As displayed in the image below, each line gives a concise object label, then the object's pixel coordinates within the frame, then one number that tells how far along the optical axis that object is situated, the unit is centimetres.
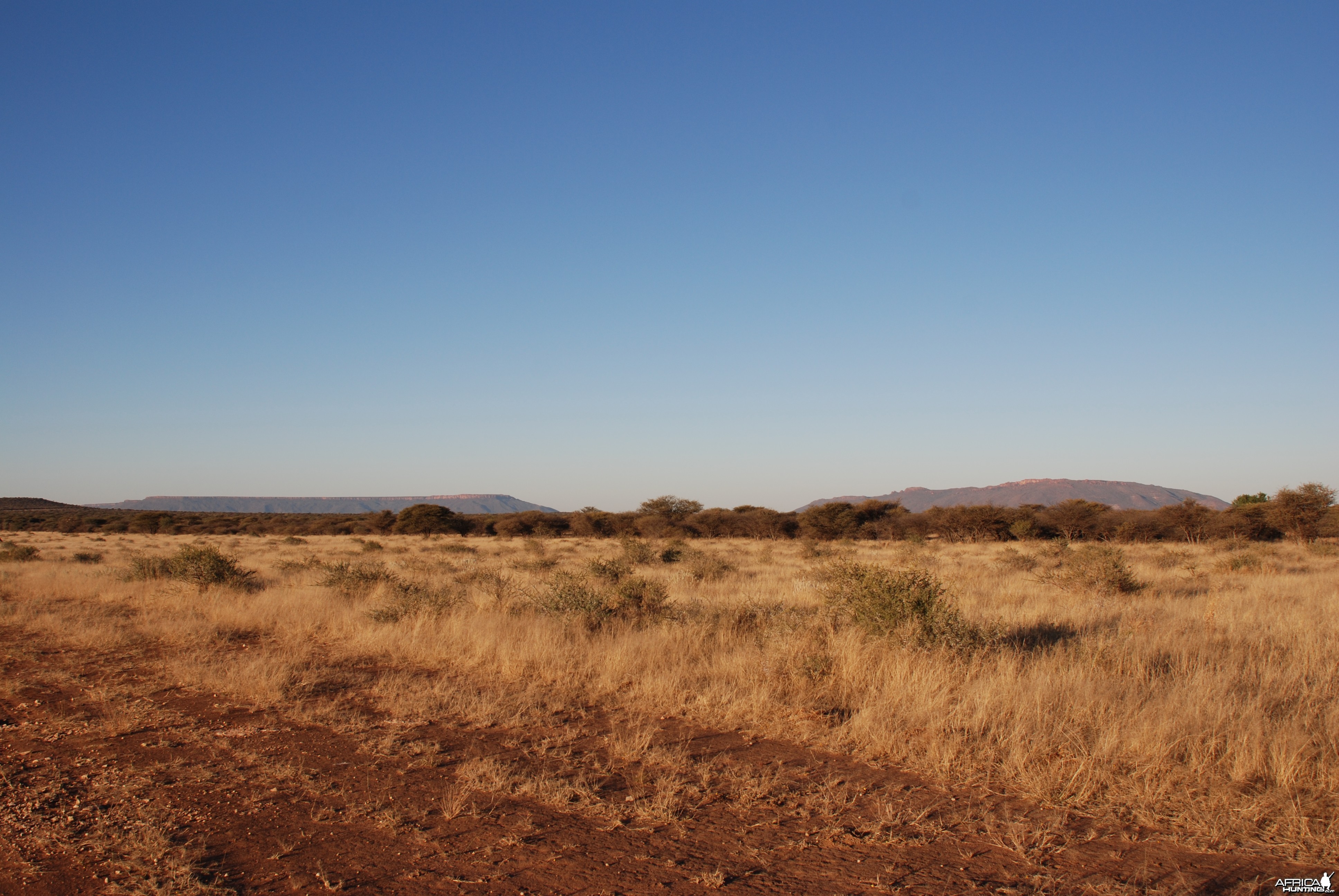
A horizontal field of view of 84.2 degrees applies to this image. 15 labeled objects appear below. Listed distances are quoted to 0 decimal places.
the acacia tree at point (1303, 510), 3456
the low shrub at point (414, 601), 1135
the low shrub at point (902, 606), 816
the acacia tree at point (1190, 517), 4091
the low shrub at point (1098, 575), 1518
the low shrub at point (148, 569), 1739
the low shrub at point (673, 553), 2608
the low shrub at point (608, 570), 1661
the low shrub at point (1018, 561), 2274
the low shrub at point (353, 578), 1483
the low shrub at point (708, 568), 1958
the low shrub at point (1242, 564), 2042
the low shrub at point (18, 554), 2498
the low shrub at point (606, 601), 1086
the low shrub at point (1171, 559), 2228
